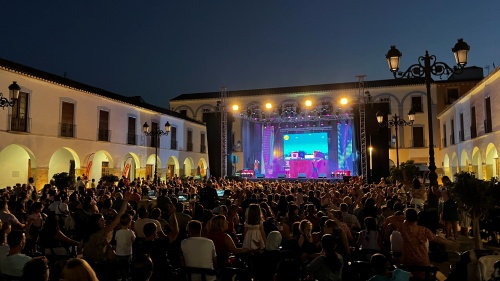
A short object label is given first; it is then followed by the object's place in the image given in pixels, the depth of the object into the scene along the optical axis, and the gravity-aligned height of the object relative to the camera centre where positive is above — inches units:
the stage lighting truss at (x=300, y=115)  1159.0 +185.3
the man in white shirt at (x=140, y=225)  271.7 -36.1
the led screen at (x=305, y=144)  1400.1 +102.3
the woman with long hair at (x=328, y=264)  175.8 -41.7
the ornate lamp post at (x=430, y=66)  366.0 +103.1
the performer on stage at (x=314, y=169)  1384.1 +12.3
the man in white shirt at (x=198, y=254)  193.9 -40.2
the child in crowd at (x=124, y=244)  232.4 -42.1
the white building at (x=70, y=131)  746.8 +96.0
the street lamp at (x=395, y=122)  648.7 +93.4
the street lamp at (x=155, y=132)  768.3 +89.0
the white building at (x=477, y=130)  778.8 +99.2
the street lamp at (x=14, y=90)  426.3 +91.5
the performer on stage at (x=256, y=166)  1465.3 +25.4
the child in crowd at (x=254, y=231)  239.6 -36.3
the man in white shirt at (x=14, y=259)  180.4 -39.5
